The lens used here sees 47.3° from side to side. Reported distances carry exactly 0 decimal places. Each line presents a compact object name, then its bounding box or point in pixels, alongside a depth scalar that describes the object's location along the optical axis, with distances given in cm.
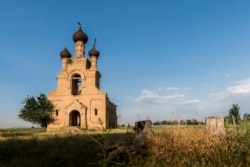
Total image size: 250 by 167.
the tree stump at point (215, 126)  772
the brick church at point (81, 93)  3628
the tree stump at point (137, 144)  788
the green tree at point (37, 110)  3627
